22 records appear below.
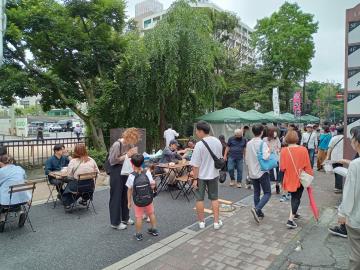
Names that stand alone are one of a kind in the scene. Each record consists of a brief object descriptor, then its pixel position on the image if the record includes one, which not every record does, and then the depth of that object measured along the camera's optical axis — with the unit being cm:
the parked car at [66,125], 4511
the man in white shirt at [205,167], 495
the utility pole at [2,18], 428
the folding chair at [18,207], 479
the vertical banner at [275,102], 1537
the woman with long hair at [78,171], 573
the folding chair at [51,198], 670
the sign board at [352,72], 584
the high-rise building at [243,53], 3092
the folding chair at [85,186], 566
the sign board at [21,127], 3262
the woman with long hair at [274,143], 766
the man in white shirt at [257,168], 542
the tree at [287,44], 3044
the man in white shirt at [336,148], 714
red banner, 1595
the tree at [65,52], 1034
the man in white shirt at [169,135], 1246
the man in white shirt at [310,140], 1127
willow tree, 1252
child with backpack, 452
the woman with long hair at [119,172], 500
